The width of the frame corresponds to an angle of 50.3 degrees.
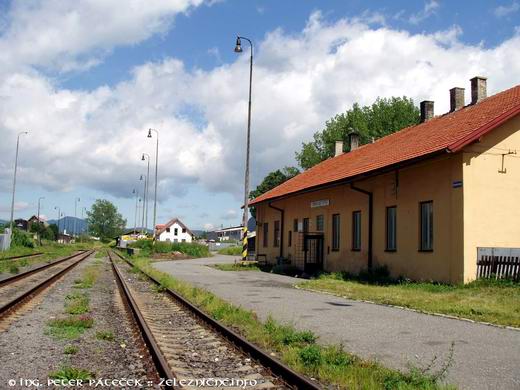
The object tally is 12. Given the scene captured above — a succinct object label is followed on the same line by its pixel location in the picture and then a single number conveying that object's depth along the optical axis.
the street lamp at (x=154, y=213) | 52.94
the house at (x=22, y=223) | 125.34
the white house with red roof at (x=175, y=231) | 124.65
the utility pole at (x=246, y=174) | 28.60
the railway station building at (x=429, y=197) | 15.41
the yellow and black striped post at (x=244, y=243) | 29.67
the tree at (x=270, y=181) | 86.19
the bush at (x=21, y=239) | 49.78
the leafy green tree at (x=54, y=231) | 106.99
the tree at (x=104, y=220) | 168.50
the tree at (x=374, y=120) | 53.75
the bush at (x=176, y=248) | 51.16
